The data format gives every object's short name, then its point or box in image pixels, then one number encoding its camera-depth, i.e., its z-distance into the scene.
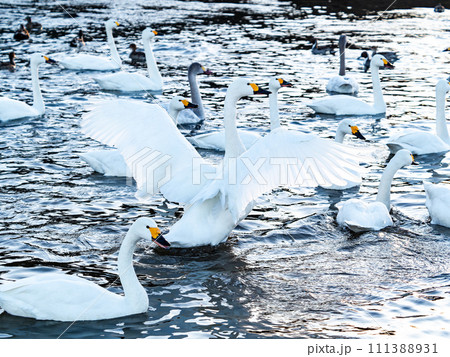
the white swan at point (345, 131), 11.23
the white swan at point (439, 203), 9.49
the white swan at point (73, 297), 6.90
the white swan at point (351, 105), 15.23
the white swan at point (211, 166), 7.98
